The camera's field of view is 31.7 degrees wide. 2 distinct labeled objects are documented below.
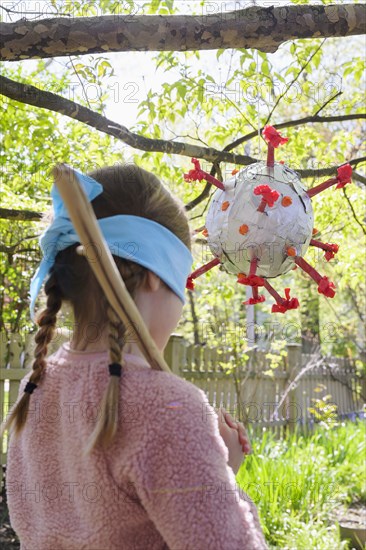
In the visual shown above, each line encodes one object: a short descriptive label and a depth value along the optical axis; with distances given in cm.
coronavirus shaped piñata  154
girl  88
